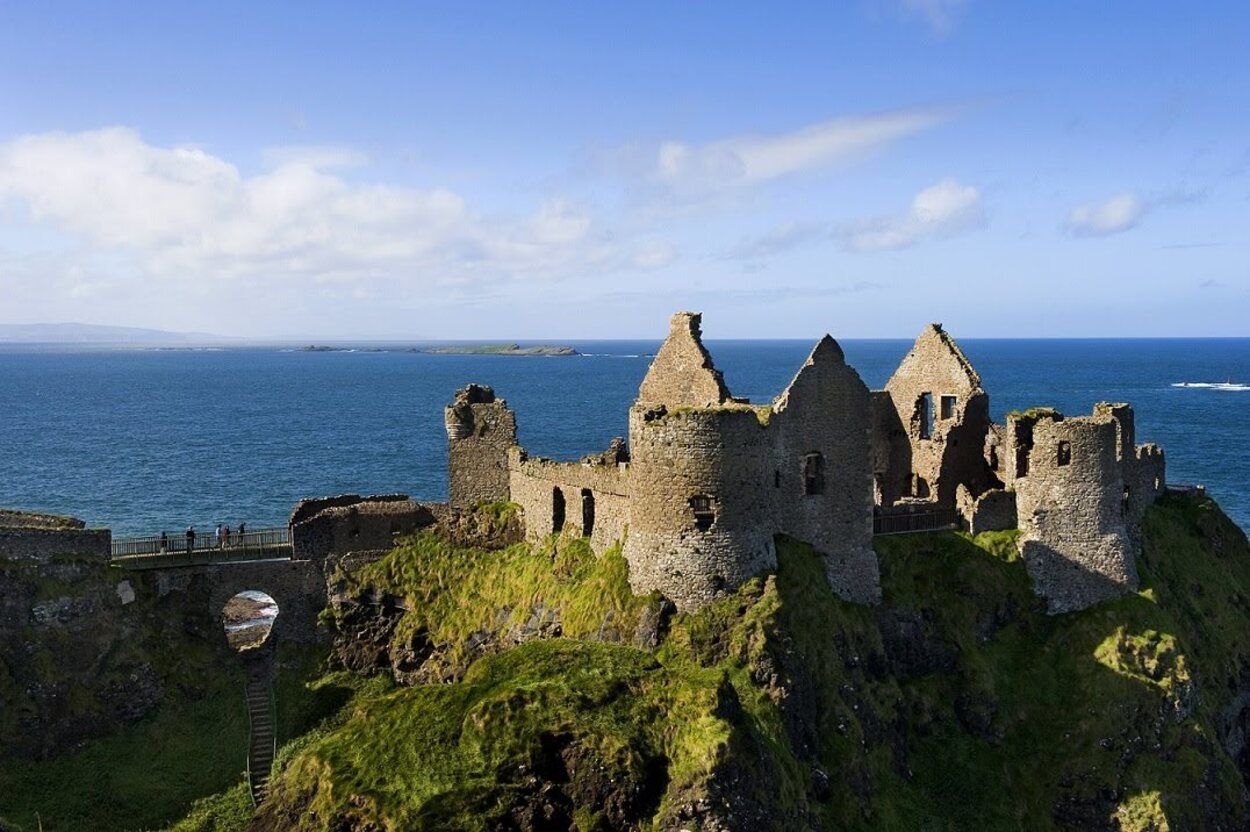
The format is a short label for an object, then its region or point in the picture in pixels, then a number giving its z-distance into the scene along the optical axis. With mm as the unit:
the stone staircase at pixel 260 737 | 36375
